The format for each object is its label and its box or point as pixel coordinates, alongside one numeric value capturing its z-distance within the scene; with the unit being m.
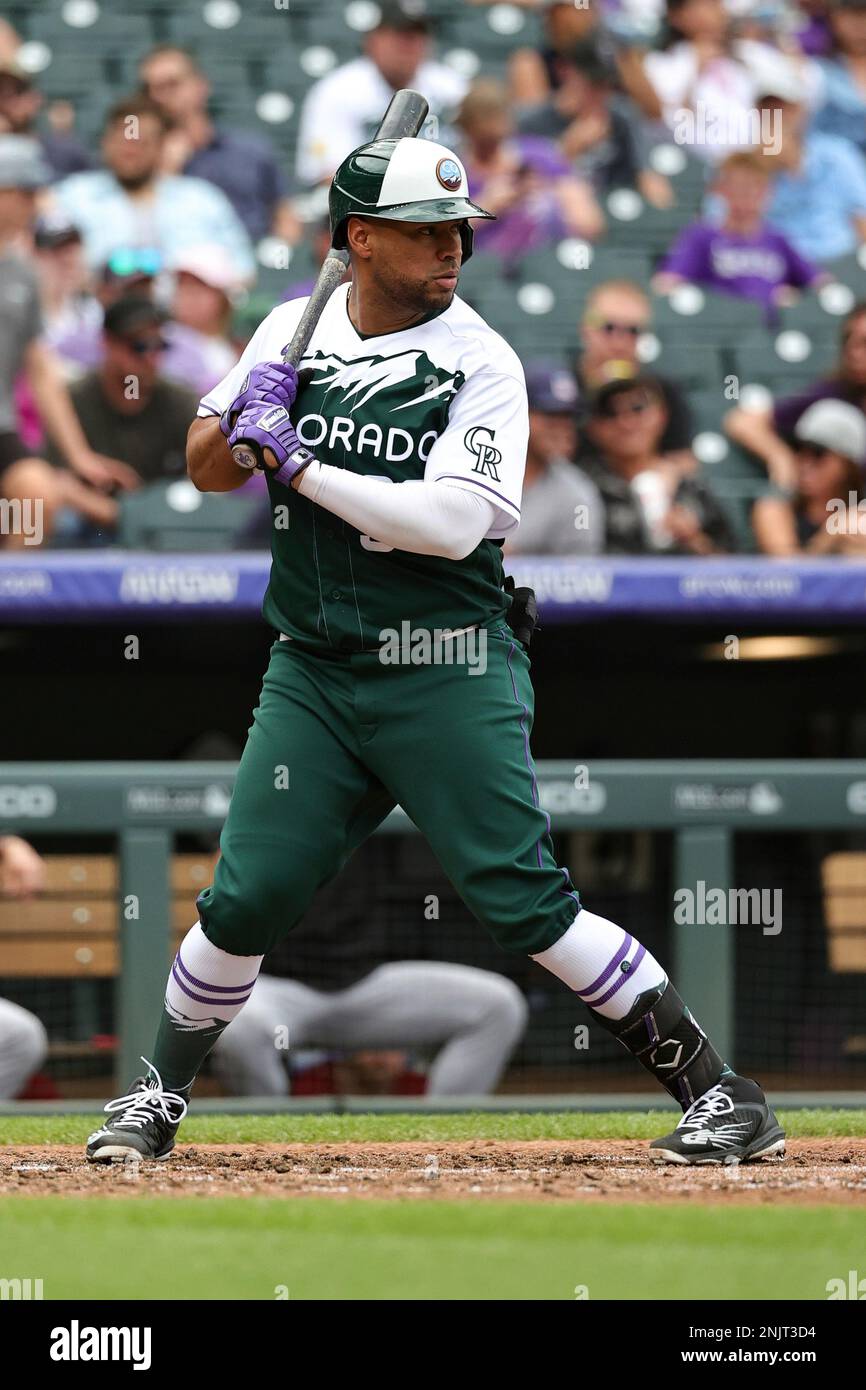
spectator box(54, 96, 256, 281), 18.22
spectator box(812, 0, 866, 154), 21.52
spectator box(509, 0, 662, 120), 20.61
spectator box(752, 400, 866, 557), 16.30
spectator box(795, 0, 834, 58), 21.86
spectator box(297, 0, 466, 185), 19.47
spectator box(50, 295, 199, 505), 15.72
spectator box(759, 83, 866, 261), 20.52
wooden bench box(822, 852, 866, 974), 11.95
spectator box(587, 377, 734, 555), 15.78
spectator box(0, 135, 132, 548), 15.39
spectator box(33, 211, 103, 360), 17.16
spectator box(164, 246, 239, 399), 16.98
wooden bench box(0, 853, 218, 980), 11.30
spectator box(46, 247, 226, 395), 16.73
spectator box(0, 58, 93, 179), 18.87
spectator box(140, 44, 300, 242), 18.86
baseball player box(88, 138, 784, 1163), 6.75
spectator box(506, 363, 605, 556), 15.41
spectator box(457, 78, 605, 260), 19.12
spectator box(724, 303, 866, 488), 17.09
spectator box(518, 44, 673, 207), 20.20
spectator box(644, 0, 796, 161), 20.62
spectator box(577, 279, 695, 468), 16.91
